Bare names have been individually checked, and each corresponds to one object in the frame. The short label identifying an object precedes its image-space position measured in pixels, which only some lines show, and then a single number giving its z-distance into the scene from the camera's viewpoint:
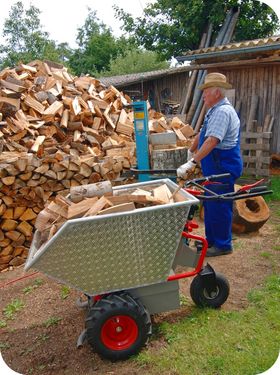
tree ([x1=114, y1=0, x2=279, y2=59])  13.80
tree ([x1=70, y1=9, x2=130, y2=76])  30.81
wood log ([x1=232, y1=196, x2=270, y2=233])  4.70
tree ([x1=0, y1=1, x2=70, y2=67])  26.72
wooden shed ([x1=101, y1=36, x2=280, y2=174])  7.52
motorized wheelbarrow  2.46
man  3.45
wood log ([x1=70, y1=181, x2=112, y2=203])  3.04
